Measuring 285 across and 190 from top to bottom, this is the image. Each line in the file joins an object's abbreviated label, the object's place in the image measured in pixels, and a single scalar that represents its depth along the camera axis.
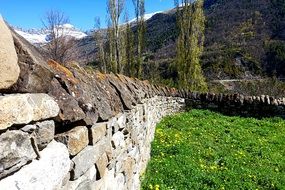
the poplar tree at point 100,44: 17.02
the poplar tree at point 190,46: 12.66
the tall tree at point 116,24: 12.44
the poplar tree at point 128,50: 13.19
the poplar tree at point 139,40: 13.11
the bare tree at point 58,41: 16.18
